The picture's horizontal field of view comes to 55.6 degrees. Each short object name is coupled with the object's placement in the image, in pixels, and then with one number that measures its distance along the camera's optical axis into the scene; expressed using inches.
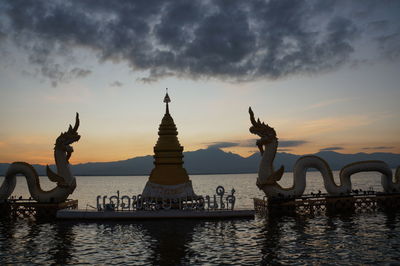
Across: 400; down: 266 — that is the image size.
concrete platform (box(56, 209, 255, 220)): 1301.7
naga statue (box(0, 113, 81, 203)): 1424.7
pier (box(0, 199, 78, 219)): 1423.5
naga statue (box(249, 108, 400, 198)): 1434.5
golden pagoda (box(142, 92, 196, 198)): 1386.6
